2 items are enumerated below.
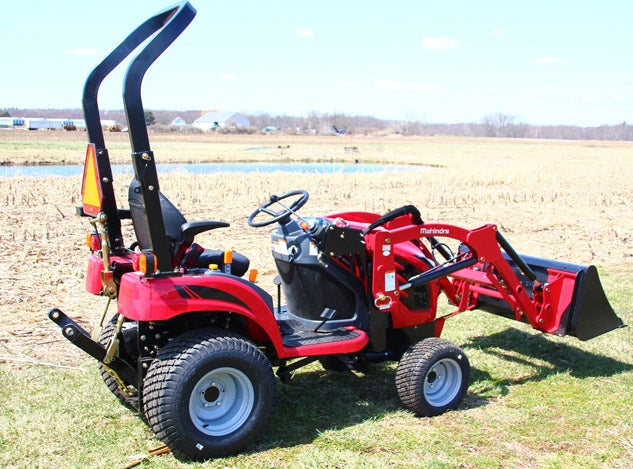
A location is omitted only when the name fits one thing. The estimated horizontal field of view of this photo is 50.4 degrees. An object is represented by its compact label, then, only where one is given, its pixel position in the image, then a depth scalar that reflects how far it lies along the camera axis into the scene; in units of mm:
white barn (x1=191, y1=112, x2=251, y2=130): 135000
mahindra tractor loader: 3789
